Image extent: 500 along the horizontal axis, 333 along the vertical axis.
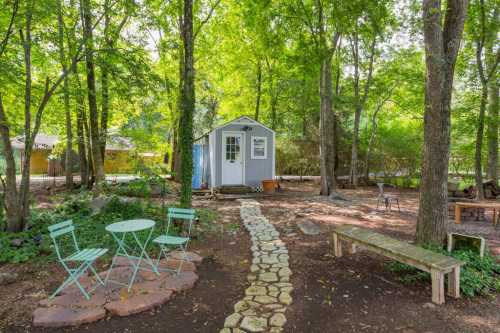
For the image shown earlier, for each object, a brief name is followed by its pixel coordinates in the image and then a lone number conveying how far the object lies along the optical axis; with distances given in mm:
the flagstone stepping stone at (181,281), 3231
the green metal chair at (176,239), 3594
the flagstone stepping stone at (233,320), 2572
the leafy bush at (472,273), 3137
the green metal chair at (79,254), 2923
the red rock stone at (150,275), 3447
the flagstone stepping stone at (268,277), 3532
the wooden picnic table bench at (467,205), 5929
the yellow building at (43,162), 20484
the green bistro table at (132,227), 3264
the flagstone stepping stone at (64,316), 2551
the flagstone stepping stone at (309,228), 5480
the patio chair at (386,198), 7547
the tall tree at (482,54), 8359
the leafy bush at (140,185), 5117
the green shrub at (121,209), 6279
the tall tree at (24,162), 5066
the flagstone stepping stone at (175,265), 3749
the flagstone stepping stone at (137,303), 2732
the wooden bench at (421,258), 2887
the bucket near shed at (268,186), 11141
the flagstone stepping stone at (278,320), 2572
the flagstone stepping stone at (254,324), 2504
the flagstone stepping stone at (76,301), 2826
